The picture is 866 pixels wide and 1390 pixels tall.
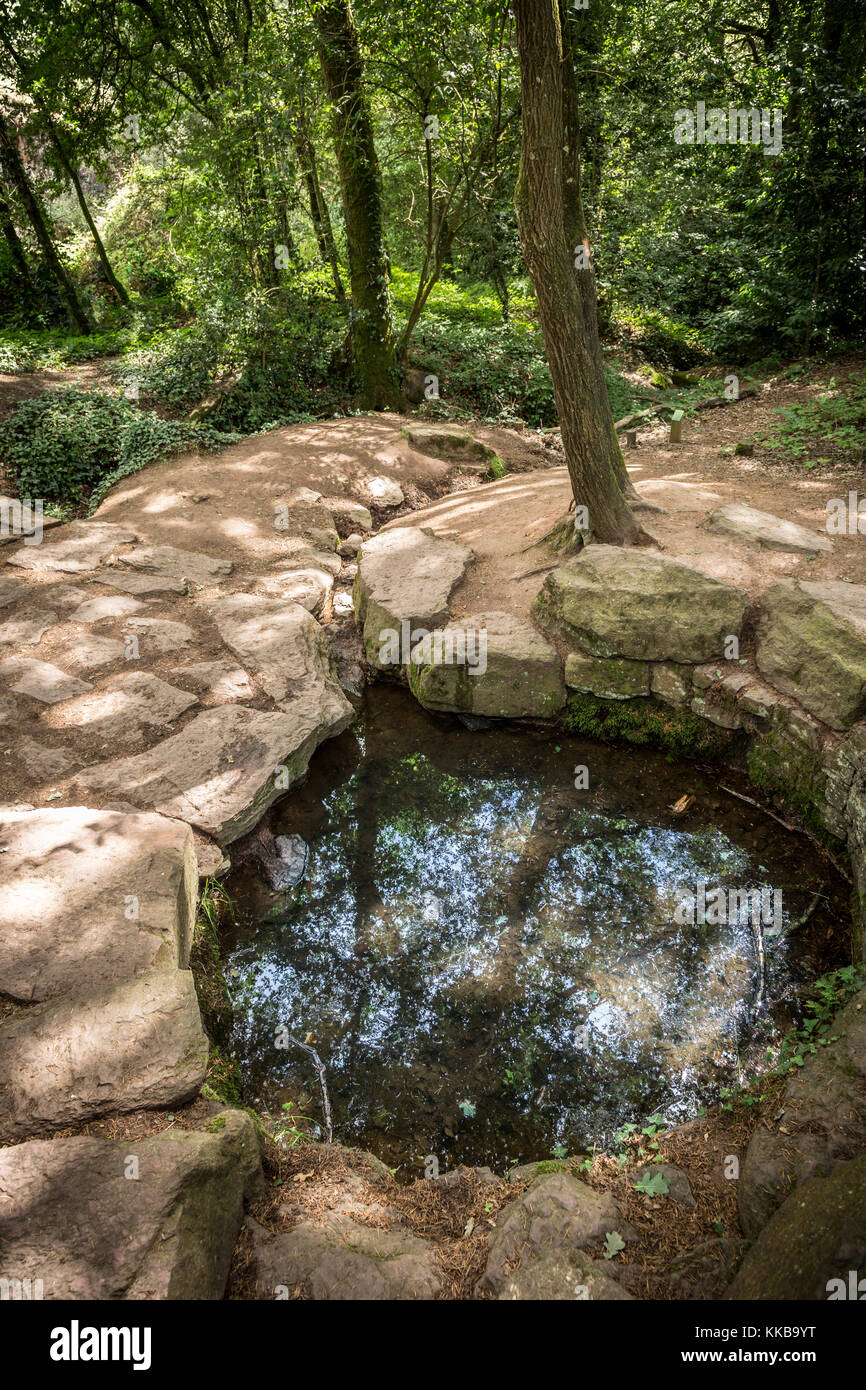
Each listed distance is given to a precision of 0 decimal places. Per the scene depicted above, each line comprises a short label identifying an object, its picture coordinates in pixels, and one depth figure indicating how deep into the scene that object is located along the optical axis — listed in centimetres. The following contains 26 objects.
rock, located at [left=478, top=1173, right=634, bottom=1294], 243
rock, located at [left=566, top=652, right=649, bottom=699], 523
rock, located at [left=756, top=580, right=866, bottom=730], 439
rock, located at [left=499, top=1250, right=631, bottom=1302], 229
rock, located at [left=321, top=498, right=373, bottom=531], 804
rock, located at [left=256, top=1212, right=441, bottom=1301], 237
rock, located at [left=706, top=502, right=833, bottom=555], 572
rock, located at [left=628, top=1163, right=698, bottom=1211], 272
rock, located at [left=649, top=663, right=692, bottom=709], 512
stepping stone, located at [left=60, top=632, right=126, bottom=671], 530
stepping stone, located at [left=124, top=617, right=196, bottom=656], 554
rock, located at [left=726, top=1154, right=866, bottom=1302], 197
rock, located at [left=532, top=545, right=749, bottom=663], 508
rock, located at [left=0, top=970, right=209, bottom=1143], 260
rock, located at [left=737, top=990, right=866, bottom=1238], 253
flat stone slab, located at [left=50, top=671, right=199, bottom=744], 469
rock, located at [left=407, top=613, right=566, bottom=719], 537
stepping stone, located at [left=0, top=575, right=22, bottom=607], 592
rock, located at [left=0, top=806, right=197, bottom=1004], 303
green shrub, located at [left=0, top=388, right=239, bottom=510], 816
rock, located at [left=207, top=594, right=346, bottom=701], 531
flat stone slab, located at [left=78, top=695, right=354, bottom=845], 419
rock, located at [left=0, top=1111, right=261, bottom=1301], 213
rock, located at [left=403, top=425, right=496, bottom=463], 938
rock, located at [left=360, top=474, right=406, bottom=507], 850
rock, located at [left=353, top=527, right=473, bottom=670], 586
